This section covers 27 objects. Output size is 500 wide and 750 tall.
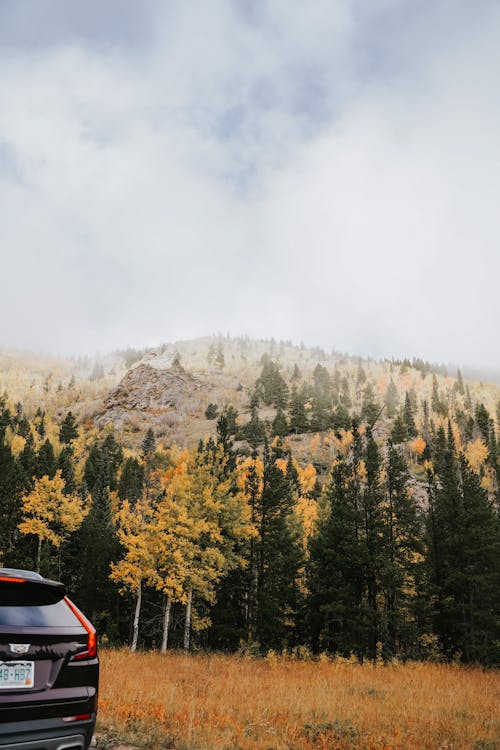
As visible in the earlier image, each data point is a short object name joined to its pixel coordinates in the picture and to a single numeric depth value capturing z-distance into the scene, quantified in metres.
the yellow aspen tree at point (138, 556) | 22.95
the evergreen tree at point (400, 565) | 24.27
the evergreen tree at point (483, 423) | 130.35
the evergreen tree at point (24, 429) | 110.91
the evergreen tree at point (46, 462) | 45.81
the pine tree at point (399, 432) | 125.42
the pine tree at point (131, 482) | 76.56
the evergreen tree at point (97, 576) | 33.22
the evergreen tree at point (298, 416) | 143.62
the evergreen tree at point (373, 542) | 23.39
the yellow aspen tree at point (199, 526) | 22.73
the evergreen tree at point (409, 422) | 137.38
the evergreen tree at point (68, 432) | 120.06
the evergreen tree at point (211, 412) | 179.38
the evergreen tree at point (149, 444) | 134.09
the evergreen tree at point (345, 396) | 177.62
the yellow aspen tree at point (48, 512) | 31.94
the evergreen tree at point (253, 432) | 128.25
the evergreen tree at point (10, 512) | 32.25
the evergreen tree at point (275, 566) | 25.97
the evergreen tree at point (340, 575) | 23.78
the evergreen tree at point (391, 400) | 162.50
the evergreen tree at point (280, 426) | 136.84
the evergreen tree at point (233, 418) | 140.62
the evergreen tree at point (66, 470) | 48.45
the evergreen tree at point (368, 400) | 136.56
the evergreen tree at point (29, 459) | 50.75
